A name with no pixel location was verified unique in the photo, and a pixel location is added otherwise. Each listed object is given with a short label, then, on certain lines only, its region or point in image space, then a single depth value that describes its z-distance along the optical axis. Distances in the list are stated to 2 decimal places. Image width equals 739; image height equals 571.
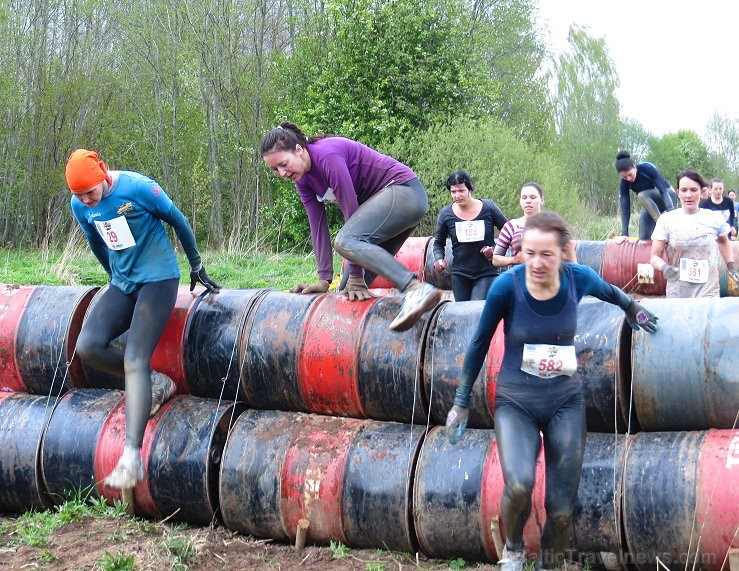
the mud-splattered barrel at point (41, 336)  5.61
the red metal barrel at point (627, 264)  9.48
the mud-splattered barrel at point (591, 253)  9.85
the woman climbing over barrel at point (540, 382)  3.64
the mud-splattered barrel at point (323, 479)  4.61
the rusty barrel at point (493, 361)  4.35
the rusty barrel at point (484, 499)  4.12
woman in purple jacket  4.94
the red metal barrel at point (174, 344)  5.42
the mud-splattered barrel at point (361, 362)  4.84
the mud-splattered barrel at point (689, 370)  4.17
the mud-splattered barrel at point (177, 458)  5.03
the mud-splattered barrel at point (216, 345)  5.27
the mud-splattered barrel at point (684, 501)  3.84
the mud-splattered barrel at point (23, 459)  5.38
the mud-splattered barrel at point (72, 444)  5.26
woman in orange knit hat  4.98
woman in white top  6.39
